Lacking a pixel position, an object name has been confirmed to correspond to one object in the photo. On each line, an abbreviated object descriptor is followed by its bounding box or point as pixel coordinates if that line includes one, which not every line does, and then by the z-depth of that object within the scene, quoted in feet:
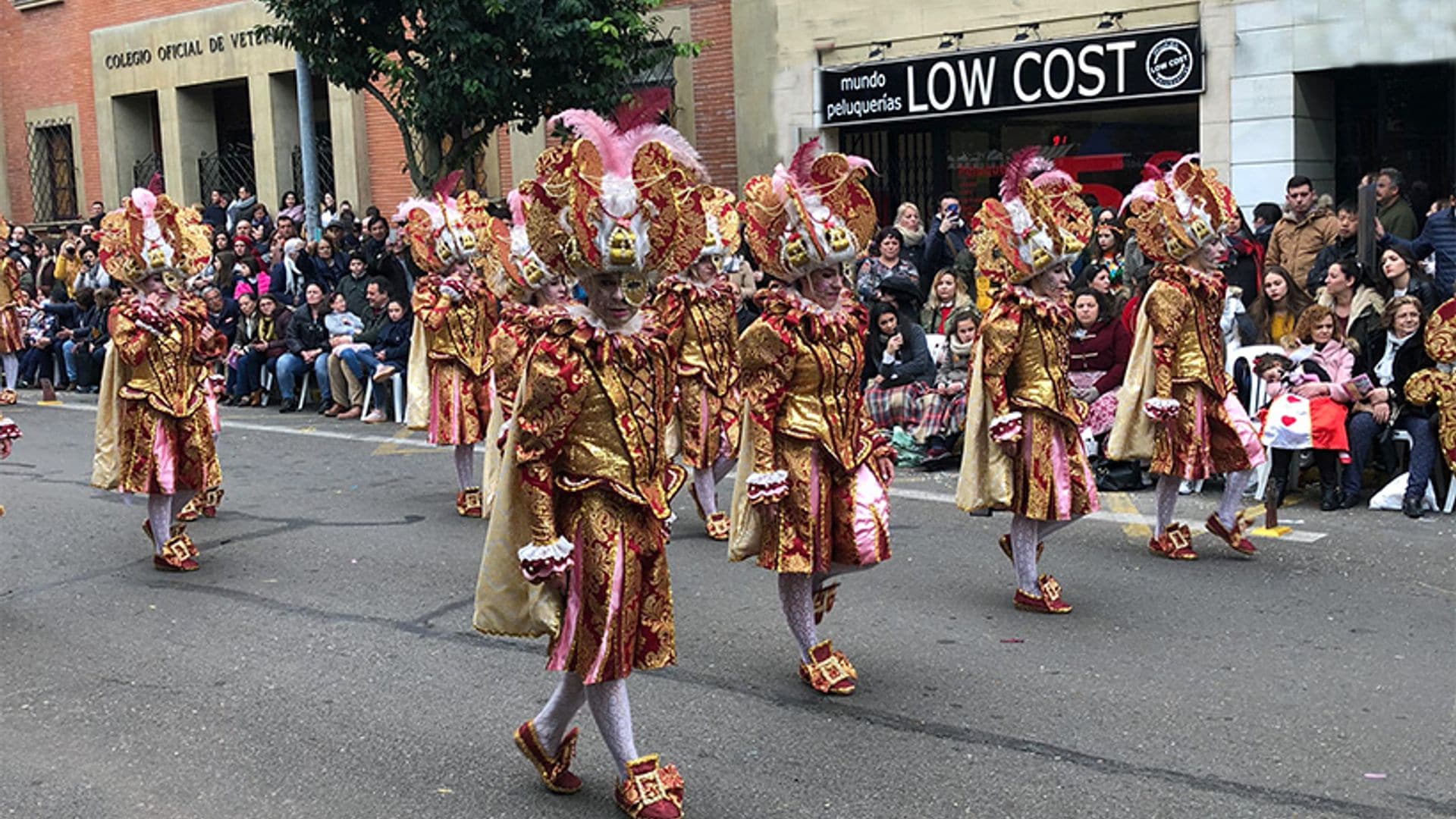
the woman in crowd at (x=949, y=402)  39.19
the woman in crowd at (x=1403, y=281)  34.60
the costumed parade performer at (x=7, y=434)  26.78
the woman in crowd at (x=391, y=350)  51.88
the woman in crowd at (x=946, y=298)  43.50
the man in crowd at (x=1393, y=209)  40.70
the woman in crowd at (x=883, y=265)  45.29
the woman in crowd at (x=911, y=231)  49.57
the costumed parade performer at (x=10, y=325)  57.26
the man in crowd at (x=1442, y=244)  38.70
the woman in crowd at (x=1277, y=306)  37.73
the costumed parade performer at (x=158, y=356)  28.35
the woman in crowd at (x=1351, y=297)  34.73
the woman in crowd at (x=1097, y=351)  37.58
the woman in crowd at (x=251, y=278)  60.49
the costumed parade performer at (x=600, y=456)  16.30
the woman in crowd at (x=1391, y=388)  32.89
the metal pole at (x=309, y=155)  67.10
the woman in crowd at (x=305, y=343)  55.42
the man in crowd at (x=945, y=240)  48.16
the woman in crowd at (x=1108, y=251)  41.60
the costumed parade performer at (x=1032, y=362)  24.16
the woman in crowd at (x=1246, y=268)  40.93
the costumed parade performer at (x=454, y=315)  33.96
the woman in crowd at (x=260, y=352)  57.26
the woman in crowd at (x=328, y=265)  59.57
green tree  53.42
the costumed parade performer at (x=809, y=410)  20.33
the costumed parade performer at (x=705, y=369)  30.89
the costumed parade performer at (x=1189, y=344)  27.45
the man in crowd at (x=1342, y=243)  38.34
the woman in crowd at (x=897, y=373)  40.45
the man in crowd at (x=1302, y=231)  41.01
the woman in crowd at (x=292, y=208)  73.46
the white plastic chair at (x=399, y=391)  51.80
